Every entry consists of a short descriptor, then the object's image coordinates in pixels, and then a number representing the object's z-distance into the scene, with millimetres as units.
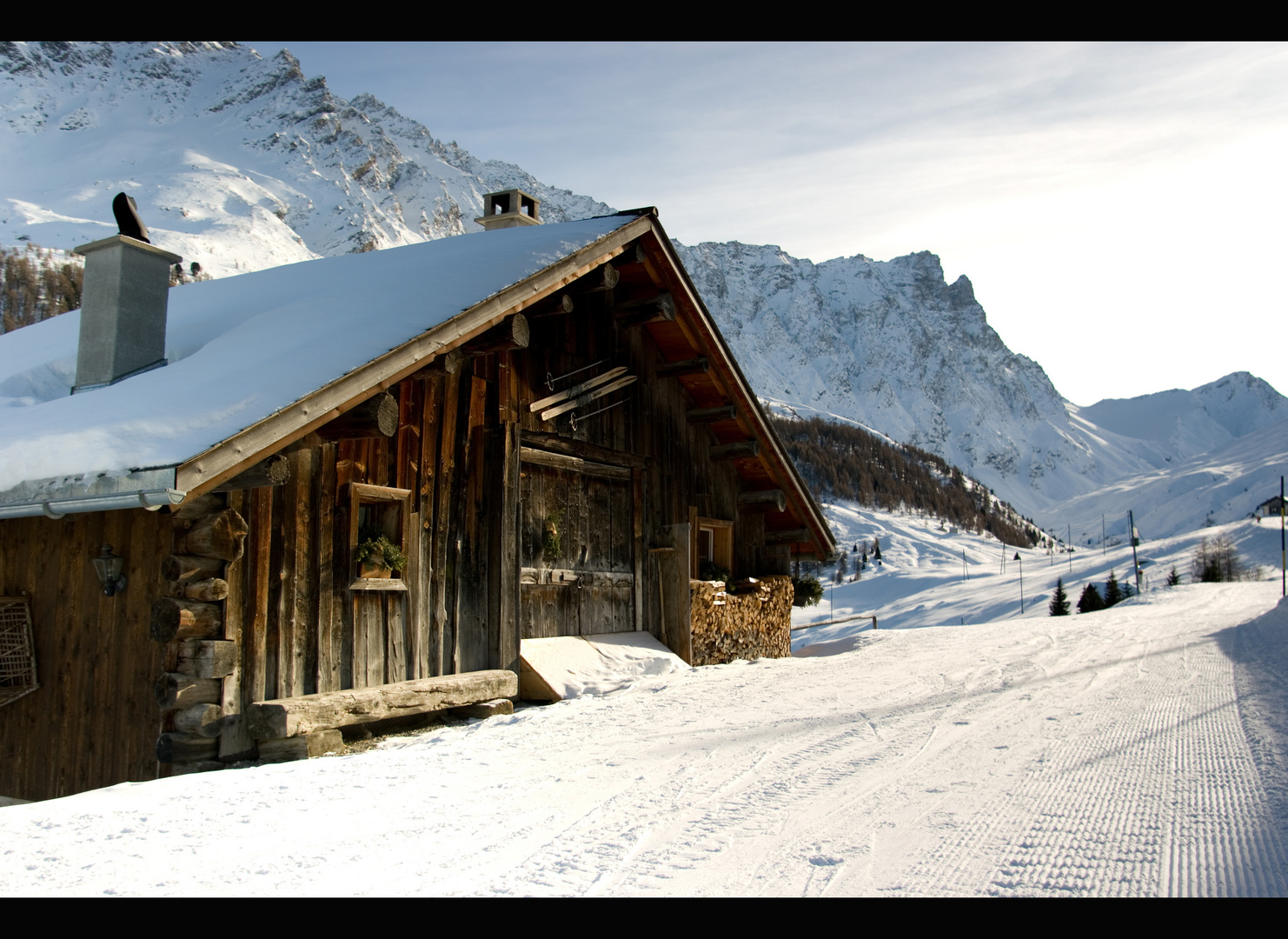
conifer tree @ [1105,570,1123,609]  57438
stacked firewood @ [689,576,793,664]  12258
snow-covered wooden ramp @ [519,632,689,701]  9227
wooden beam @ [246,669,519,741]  6543
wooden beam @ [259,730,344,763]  6566
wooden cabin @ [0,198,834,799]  6324
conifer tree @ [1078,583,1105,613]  56912
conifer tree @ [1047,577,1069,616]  60812
